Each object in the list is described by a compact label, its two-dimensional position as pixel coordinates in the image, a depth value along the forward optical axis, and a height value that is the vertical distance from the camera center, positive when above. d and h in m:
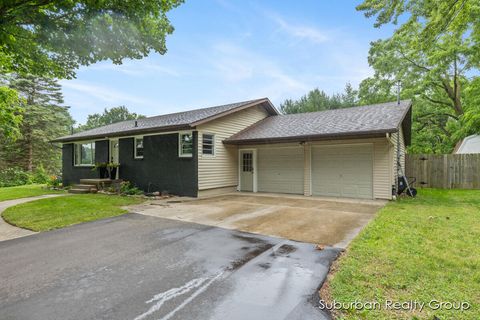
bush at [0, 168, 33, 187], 20.30 -1.44
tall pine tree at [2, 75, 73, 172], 23.08 +3.33
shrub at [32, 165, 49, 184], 20.33 -1.42
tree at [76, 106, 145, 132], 45.56 +8.15
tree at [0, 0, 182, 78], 5.43 +3.21
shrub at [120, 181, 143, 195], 10.93 -1.31
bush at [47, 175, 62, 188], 14.63 -1.41
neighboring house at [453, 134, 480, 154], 15.02 +0.91
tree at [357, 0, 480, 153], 17.33 +6.07
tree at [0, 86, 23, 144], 8.27 +1.60
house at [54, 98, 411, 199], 9.37 +0.36
